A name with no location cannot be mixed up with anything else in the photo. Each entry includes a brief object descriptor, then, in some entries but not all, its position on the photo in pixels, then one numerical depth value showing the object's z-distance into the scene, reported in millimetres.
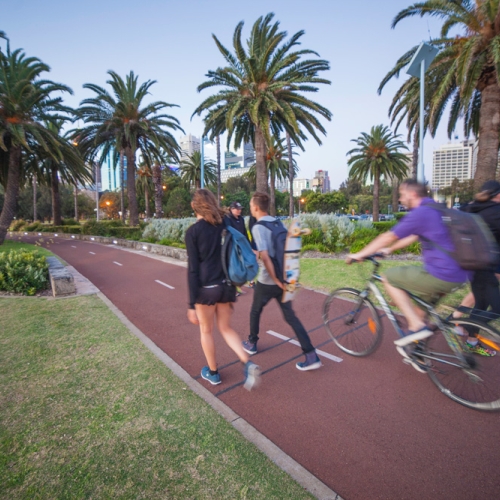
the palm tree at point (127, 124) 23469
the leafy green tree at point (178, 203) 52562
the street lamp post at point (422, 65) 10219
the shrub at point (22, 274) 7543
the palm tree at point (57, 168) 21625
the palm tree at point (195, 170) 45344
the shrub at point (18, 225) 38300
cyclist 2977
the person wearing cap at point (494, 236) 3648
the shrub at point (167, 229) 17422
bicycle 2930
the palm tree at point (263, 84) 16719
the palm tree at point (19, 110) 17655
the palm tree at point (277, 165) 37444
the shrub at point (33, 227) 36209
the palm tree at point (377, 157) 32188
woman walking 3111
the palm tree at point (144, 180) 46719
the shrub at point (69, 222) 38175
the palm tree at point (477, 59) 12426
